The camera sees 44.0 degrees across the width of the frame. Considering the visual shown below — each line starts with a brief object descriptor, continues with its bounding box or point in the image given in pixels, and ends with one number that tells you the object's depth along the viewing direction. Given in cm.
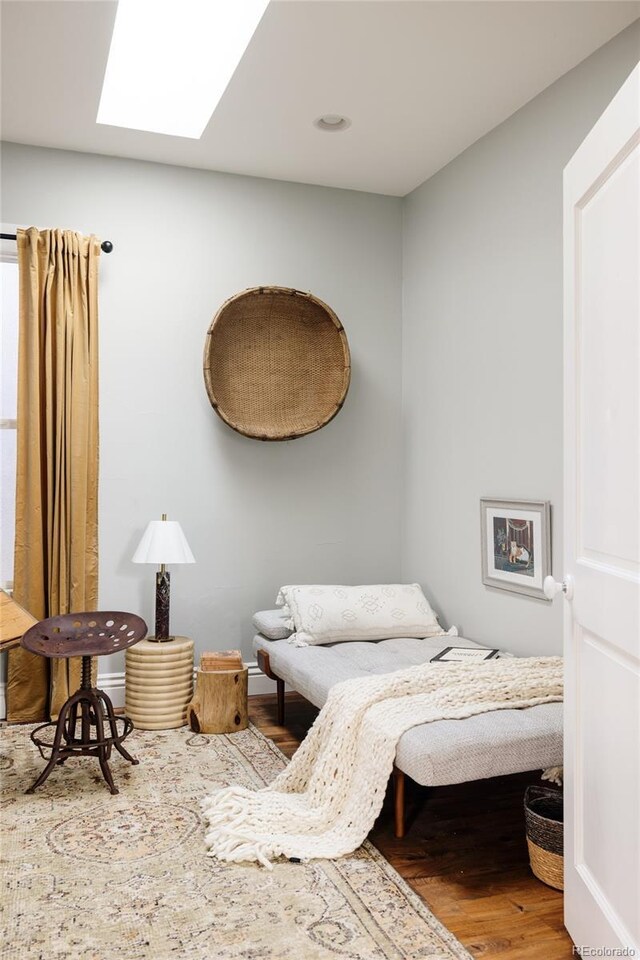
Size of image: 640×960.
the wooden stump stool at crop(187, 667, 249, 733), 353
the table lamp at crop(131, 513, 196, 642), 364
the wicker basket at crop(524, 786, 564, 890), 220
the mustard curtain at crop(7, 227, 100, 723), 368
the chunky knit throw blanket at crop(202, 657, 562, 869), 242
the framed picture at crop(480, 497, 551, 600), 326
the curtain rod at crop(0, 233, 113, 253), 385
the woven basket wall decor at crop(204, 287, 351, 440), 410
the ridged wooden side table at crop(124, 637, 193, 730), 359
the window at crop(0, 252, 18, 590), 381
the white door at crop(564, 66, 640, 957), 160
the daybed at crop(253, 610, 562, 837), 229
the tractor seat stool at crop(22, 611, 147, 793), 290
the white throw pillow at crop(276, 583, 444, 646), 364
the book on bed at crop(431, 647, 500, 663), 327
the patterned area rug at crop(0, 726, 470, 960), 191
